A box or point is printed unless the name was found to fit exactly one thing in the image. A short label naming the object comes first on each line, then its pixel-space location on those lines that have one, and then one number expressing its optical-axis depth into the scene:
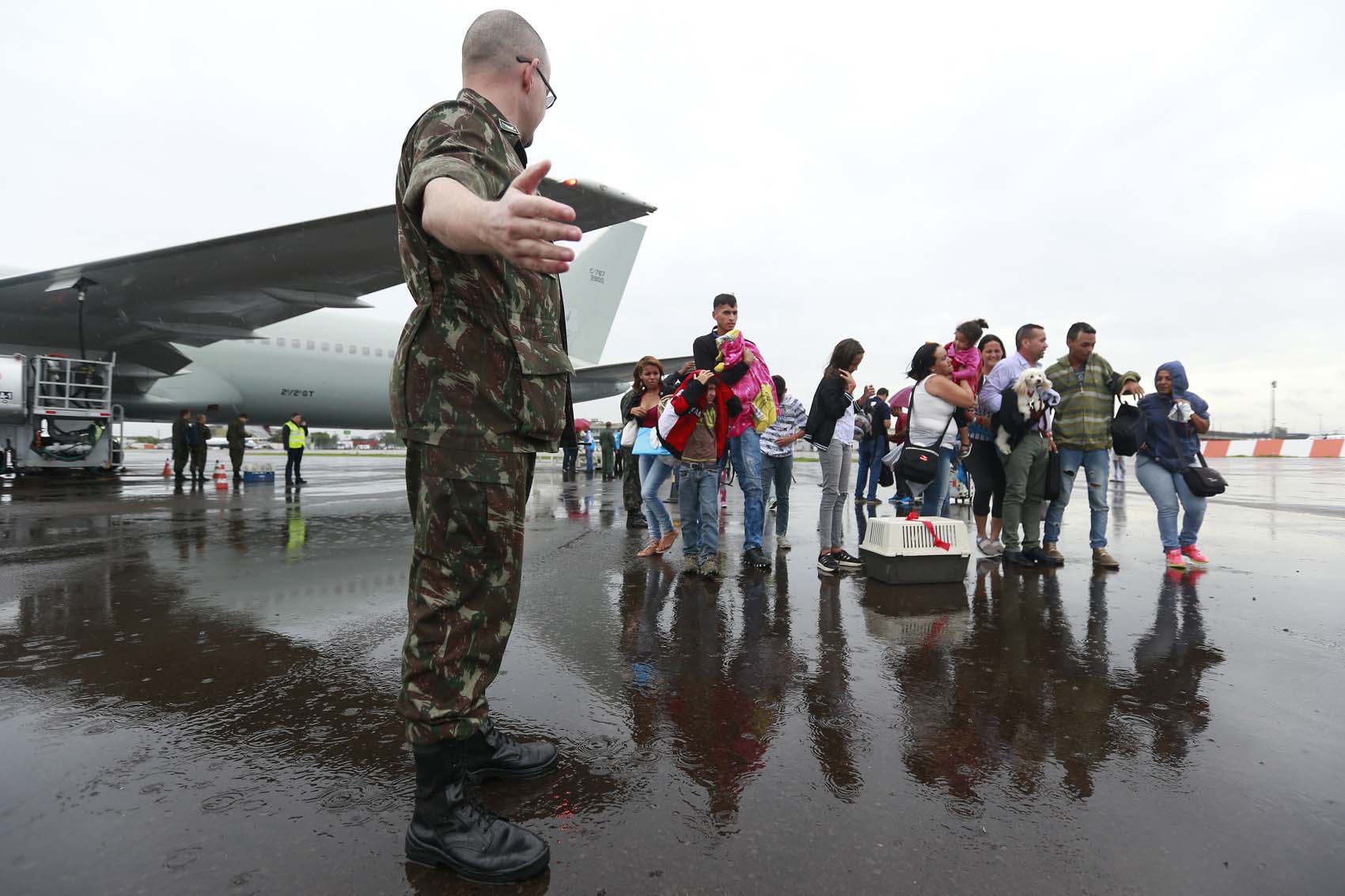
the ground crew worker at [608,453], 16.20
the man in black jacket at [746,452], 4.73
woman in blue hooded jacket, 5.16
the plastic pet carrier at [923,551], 4.45
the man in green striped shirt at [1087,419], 5.30
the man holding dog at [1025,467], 5.30
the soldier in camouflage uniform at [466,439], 1.50
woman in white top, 4.67
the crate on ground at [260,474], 14.08
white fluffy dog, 5.01
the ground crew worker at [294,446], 13.62
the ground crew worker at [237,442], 13.98
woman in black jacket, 5.00
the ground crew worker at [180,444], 13.46
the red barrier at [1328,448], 32.50
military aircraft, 9.16
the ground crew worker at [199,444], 13.90
